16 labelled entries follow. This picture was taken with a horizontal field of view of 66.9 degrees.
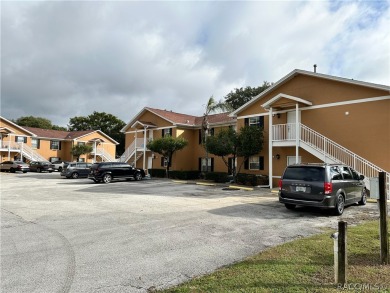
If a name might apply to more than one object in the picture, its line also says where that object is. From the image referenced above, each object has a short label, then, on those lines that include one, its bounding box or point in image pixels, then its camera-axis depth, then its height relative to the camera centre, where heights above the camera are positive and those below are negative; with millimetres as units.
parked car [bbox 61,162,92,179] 29016 -680
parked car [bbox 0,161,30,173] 36500 -429
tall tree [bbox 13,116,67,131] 71875 +10138
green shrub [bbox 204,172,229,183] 24500 -1045
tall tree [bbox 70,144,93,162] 45812 +2098
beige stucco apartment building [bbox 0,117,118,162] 40750 +3128
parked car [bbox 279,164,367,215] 10031 -749
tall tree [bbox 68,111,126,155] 68562 +9250
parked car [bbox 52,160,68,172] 40116 -272
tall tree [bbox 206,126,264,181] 21828 +1660
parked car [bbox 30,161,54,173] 38250 -408
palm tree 26891 +5300
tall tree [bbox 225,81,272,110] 49750 +12064
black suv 23734 -707
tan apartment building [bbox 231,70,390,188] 16281 +2647
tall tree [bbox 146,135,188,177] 27547 +1783
